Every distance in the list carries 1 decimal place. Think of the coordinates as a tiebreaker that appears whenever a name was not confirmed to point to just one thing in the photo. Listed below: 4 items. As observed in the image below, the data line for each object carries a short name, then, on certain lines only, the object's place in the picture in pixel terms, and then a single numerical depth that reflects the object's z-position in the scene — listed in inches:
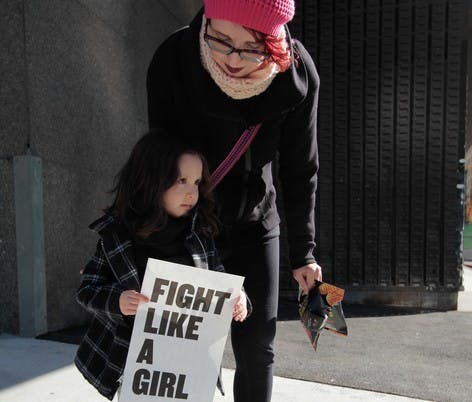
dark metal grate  187.5
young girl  60.7
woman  57.2
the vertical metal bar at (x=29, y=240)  116.6
